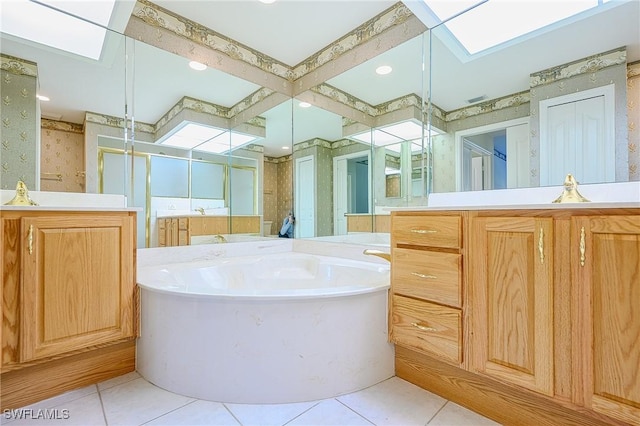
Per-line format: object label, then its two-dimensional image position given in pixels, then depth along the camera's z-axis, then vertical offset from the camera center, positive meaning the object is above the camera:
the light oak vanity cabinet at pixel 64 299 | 1.26 -0.39
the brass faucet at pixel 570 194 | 1.35 +0.10
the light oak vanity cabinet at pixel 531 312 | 0.95 -0.37
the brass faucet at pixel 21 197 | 1.57 +0.10
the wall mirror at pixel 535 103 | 1.39 +0.63
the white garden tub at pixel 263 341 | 1.37 -0.60
